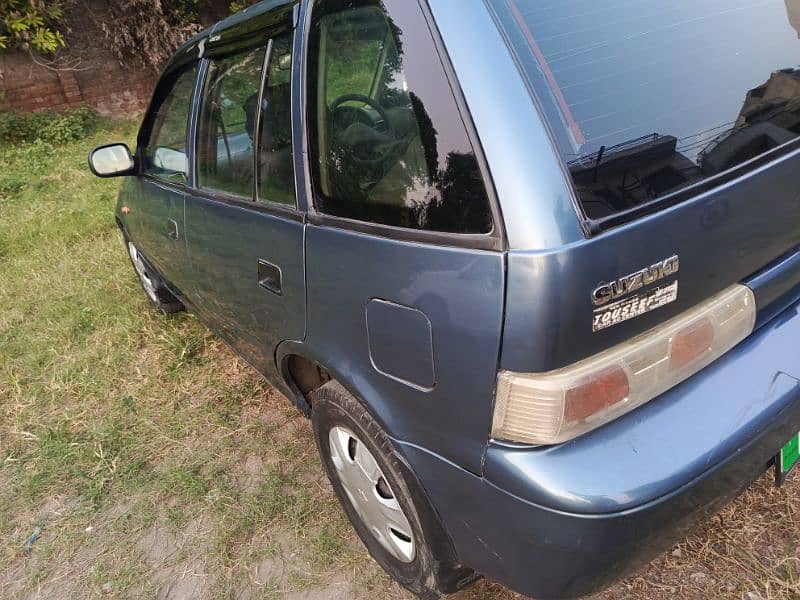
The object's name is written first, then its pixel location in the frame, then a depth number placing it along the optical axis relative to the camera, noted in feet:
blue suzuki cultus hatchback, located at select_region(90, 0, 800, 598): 3.58
